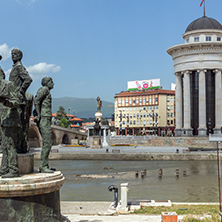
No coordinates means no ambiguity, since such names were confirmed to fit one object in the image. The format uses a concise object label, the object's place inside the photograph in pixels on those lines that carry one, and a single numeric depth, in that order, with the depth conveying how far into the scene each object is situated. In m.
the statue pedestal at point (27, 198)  8.52
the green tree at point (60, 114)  138.00
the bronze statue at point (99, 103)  82.70
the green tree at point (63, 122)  130.29
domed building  74.50
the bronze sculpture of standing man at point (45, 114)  10.45
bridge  80.88
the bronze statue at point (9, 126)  8.95
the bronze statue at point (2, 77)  9.50
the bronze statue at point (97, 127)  62.38
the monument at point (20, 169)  8.57
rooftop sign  131.12
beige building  124.44
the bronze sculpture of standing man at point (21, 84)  10.03
